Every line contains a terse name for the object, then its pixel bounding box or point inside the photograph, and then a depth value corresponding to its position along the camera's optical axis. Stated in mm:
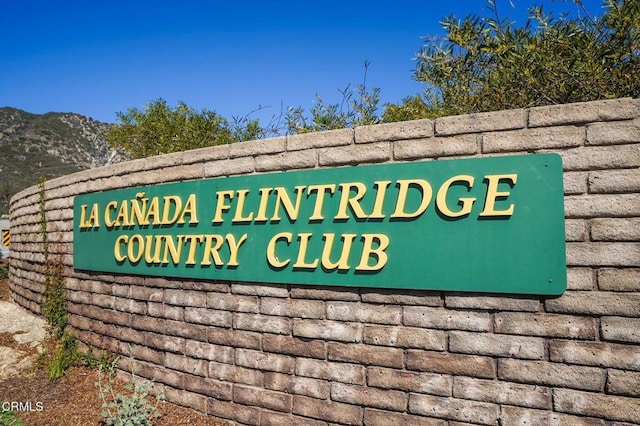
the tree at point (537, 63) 3506
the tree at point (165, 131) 7948
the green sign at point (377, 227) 2693
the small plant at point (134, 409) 3539
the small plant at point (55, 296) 5547
